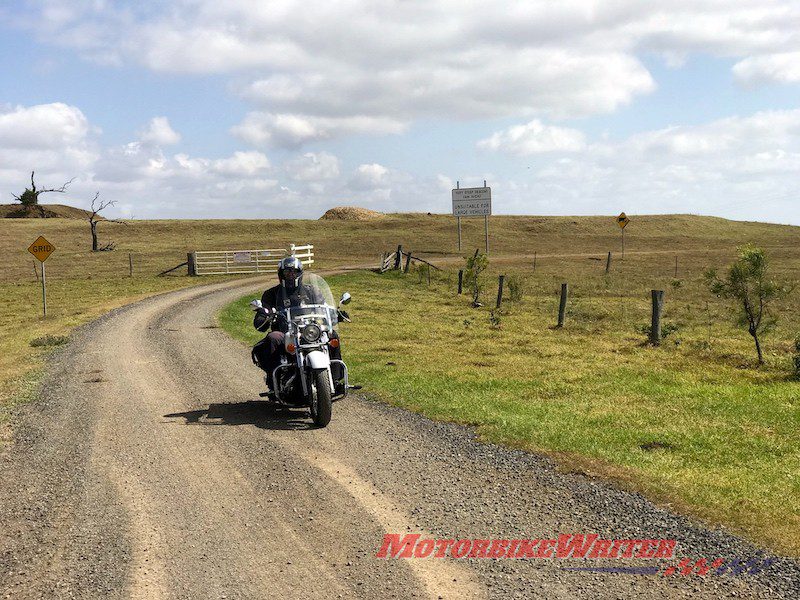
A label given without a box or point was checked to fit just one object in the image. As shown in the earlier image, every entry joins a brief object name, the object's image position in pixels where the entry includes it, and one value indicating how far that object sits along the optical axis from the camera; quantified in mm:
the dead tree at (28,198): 97625
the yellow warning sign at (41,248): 26703
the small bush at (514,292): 30266
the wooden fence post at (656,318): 19578
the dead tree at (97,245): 61772
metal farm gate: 44875
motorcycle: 9866
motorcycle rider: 10422
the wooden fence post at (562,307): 23172
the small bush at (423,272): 41312
